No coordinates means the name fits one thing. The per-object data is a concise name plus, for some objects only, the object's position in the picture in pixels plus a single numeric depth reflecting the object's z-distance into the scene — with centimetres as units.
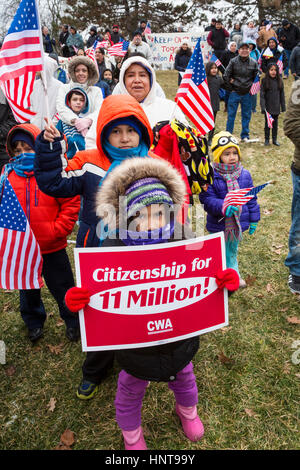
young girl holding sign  172
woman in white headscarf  295
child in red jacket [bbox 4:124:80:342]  266
